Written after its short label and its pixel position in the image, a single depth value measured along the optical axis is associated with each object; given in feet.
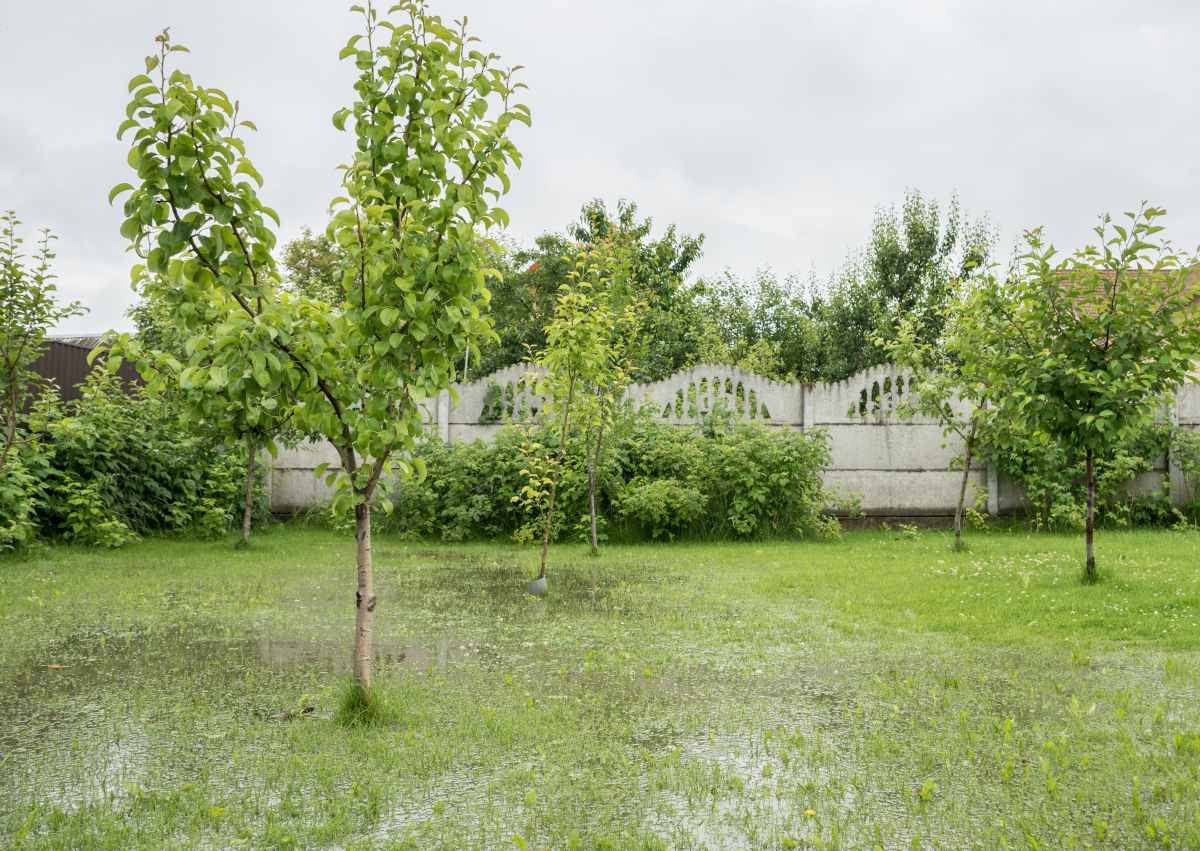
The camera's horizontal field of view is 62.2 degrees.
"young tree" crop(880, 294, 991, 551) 36.40
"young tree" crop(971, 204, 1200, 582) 25.99
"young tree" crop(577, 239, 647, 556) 33.71
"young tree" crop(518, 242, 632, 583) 32.12
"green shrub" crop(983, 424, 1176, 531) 44.16
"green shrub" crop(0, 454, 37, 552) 33.81
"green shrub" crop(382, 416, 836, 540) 43.27
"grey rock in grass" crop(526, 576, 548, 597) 28.86
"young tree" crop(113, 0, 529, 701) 13.32
